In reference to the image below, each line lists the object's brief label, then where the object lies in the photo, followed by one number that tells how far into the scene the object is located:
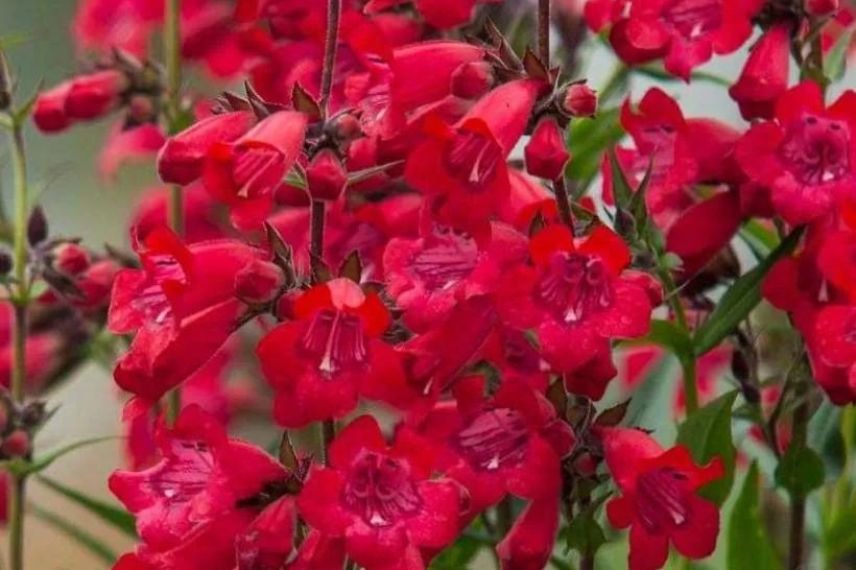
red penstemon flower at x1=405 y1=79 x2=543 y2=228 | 1.25
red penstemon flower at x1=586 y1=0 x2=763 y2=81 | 1.32
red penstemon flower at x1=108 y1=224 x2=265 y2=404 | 1.25
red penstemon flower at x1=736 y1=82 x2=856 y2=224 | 1.30
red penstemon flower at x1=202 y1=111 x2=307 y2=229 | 1.24
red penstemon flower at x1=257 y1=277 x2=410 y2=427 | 1.24
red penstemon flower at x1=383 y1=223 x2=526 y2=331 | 1.26
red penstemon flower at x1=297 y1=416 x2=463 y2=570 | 1.24
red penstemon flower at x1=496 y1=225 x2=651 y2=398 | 1.25
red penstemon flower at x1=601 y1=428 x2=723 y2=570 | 1.27
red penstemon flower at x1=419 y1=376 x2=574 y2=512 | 1.27
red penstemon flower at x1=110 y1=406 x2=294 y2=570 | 1.26
